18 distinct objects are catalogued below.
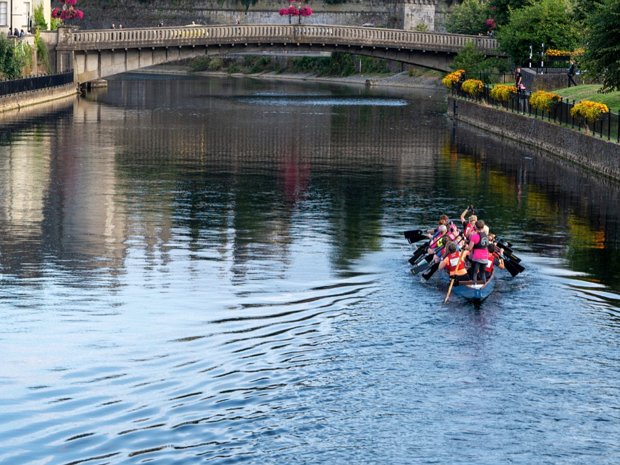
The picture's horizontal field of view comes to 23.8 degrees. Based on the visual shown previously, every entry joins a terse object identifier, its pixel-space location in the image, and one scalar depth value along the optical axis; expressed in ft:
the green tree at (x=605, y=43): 226.99
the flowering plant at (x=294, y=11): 514.19
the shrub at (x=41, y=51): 421.59
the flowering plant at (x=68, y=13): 485.89
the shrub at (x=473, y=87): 329.93
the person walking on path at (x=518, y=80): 318.57
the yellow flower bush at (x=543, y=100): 253.85
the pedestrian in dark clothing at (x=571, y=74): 329.11
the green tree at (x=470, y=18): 498.28
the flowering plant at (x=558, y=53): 363.56
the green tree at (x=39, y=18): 443.32
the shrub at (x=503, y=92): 295.07
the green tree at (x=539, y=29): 372.38
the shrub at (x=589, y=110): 217.56
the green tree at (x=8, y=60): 360.07
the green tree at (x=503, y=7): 434.83
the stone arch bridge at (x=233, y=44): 441.27
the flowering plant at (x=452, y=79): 365.20
